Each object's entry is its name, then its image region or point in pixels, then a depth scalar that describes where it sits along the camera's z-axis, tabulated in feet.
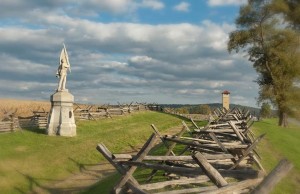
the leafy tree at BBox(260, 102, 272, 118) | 157.38
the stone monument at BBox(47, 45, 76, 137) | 89.10
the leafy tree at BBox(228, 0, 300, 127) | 121.49
